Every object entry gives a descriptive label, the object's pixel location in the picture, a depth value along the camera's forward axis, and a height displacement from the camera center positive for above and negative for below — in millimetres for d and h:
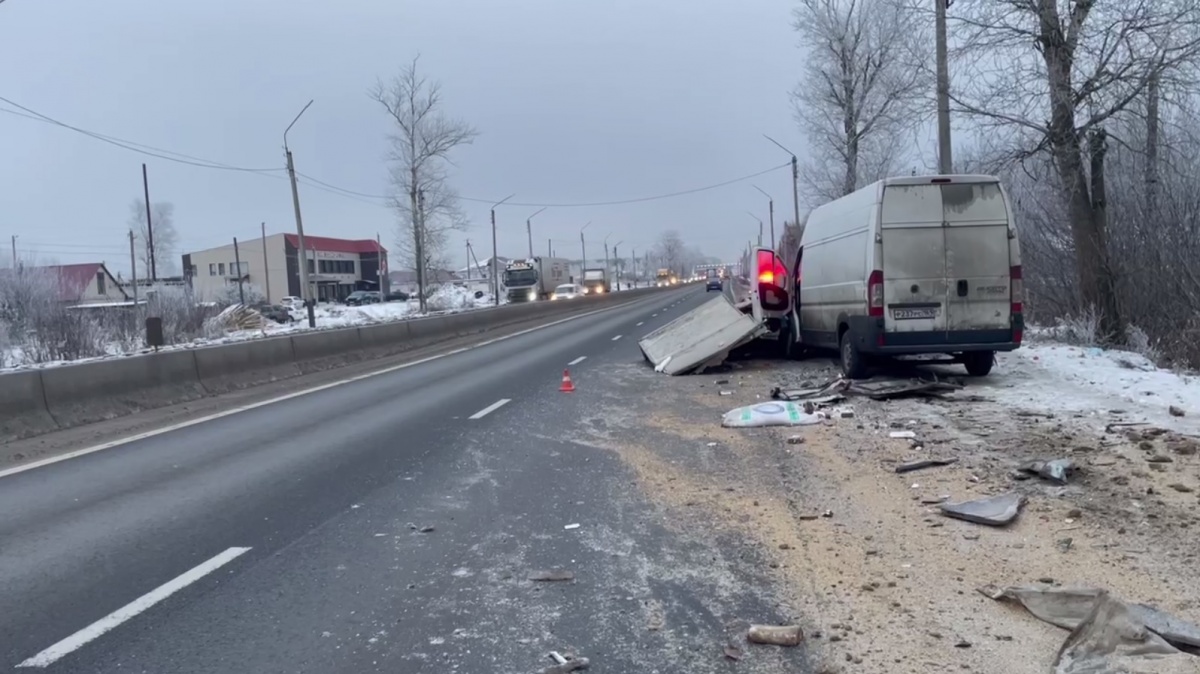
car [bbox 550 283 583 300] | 69875 -329
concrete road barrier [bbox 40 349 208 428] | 12172 -1077
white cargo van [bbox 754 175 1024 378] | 11805 -52
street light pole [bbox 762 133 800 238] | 46125 +4156
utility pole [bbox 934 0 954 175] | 16203 +2894
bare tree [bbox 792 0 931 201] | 38875 +7816
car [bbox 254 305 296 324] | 48969 -609
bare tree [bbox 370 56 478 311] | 63531 +8052
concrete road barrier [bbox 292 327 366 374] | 19484 -1101
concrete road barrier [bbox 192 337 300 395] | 15727 -1090
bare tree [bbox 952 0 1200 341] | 13750 +2586
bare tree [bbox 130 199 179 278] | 99988 +5405
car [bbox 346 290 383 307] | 80925 -128
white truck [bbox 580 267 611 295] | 84500 +255
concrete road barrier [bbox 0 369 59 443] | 11234 -1119
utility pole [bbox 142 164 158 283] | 48869 +3719
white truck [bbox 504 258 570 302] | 65000 +533
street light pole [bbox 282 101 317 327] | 36219 +1917
